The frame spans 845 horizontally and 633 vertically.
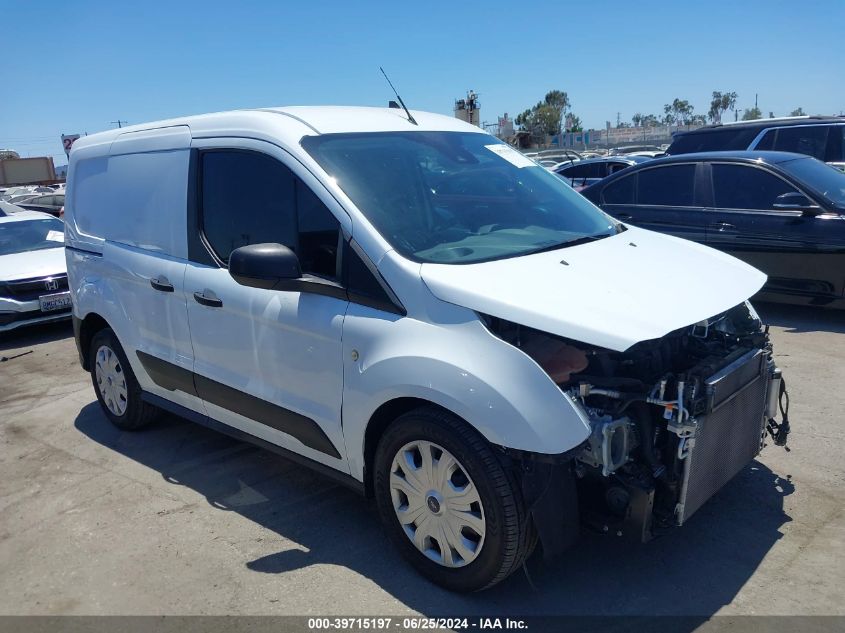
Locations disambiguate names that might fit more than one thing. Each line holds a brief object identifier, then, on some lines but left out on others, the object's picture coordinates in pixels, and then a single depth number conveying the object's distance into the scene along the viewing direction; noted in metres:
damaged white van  2.72
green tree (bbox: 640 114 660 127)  100.36
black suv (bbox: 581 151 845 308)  6.58
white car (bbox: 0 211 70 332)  8.34
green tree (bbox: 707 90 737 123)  92.19
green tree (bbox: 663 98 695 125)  95.05
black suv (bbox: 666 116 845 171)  10.16
